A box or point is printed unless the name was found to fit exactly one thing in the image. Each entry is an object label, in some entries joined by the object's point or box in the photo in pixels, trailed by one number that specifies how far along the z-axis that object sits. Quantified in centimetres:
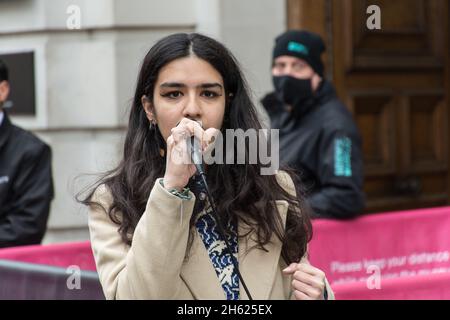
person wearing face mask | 774
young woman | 400
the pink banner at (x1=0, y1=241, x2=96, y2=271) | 700
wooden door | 1062
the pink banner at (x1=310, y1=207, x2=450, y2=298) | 781
